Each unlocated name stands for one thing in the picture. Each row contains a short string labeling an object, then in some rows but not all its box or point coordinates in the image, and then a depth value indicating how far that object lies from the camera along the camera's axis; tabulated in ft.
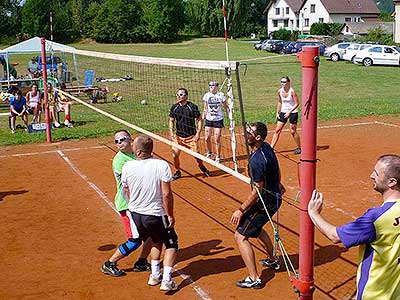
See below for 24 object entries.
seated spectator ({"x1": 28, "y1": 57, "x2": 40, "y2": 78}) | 90.94
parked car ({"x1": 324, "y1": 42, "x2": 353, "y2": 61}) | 137.80
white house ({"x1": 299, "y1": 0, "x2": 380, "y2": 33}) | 272.72
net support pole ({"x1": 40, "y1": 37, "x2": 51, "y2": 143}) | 49.21
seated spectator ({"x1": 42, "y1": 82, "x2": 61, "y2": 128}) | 56.70
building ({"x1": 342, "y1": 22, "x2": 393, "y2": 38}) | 214.48
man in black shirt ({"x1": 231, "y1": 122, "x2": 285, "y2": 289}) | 20.94
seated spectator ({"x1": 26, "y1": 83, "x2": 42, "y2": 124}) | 58.10
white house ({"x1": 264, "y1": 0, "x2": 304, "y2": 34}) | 297.33
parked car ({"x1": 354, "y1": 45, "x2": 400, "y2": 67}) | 124.06
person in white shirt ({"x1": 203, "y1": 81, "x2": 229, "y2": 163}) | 39.01
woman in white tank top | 42.47
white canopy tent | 80.89
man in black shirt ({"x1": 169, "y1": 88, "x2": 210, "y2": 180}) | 36.09
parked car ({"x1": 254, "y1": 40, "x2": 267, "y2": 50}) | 175.46
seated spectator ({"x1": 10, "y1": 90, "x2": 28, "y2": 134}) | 55.93
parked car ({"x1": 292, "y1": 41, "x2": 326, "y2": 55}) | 140.67
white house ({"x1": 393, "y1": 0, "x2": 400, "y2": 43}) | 183.32
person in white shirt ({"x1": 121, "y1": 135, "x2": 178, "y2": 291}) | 20.54
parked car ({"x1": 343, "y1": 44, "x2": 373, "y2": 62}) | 130.82
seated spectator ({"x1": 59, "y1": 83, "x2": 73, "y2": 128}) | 57.62
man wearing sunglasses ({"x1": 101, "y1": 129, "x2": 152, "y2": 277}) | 22.50
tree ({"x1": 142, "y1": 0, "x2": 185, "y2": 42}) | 237.25
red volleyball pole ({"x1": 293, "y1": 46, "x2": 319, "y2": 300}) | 15.03
